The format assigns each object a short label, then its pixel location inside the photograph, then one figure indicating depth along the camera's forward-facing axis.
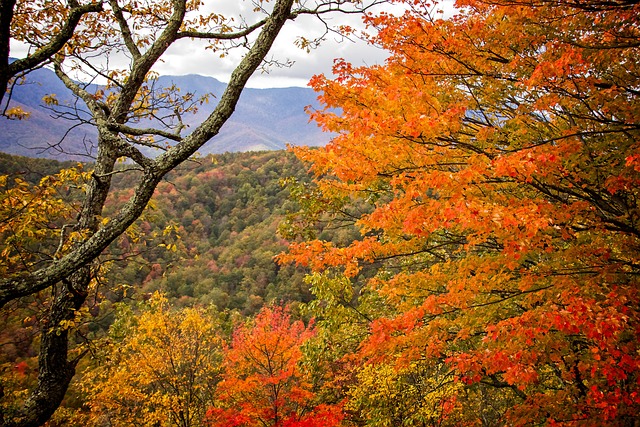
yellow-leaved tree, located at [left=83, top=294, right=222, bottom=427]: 11.48
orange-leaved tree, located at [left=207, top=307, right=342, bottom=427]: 10.71
